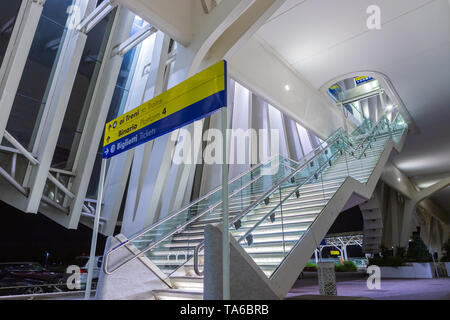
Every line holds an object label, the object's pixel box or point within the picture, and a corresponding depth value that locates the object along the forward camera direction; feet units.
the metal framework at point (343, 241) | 99.19
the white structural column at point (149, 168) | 22.45
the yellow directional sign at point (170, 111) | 10.23
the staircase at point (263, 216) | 13.73
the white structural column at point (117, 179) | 29.71
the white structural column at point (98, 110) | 28.32
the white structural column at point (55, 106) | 24.08
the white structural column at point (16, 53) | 20.54
